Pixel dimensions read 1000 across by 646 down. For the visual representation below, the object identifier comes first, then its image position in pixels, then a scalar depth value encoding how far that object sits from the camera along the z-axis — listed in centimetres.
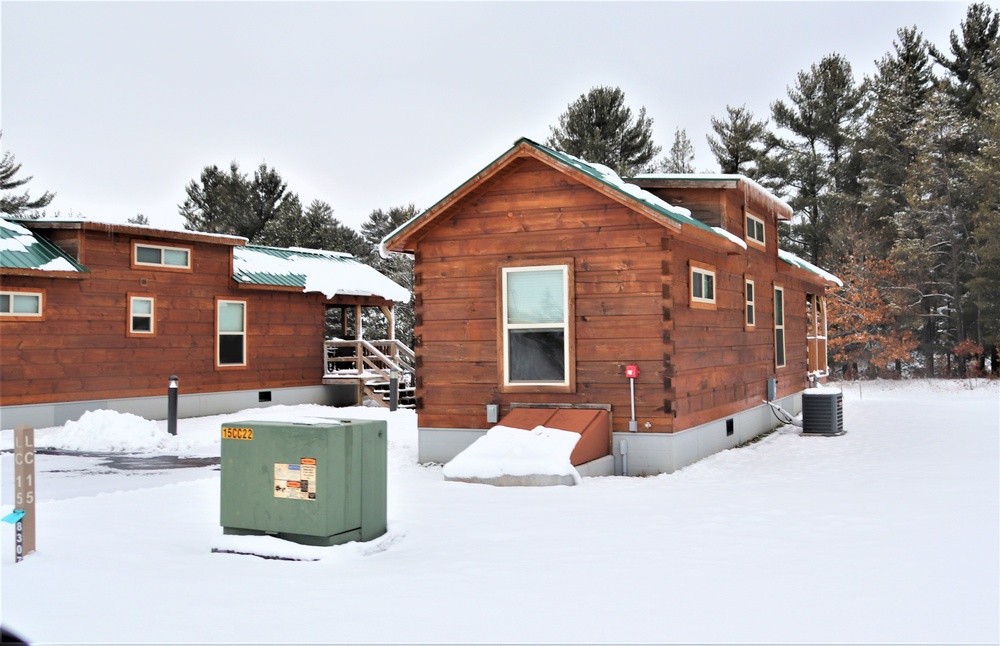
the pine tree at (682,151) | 4625
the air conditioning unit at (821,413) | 1691
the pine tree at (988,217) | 3060
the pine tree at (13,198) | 4831
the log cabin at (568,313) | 1196
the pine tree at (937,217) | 3397
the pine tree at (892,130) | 3703
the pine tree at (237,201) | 5053
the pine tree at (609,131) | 4066
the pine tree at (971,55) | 3688
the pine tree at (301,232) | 4400
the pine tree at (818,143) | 4050
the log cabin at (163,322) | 1789
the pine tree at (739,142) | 4209
